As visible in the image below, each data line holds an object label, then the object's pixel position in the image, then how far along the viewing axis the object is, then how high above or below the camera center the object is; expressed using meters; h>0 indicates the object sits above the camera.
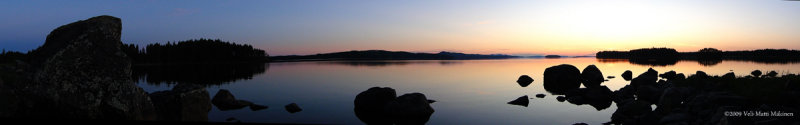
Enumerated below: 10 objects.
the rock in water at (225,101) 22.95 -2.42
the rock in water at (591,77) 43.41 -2.42
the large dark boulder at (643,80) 32.93 -2.15
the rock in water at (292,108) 23.58 -2.86
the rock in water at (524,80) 47.39 -2.96
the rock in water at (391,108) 19.56 -2.51
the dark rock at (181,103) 15.22 -1.66
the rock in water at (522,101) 26.55 -2.89
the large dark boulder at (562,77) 42.34 -2.39
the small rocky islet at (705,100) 11.58 -1.57
